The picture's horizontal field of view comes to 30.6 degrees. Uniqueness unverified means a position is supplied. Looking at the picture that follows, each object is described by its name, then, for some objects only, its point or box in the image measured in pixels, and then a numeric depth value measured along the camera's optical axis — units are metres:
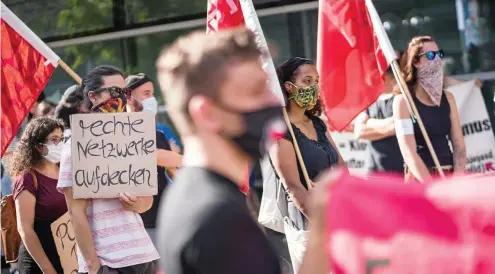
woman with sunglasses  5.81
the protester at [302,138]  4.99
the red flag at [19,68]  5.52
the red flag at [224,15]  5.53
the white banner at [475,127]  7.52
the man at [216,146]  2.04
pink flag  2.16
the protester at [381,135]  6.51
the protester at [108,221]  4.26
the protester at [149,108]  5.89
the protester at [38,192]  5.05
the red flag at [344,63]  5.89
